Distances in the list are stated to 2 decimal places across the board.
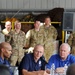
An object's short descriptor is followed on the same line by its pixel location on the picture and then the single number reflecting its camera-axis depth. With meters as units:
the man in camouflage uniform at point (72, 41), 7.48
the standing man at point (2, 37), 6.48
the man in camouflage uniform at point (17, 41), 6.59
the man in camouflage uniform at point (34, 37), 7.11
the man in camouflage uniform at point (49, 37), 7.34
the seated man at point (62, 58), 4.09
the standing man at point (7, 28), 6.88
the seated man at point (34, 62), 3.97
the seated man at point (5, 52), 3.82
